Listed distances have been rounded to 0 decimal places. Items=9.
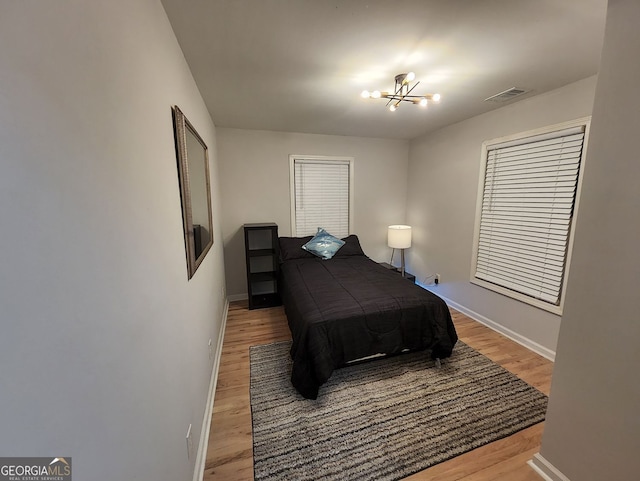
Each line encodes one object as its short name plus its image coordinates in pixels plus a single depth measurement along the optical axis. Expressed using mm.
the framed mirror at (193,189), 1414
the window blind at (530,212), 2285
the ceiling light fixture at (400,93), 1896
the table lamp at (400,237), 4004
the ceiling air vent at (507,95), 2289
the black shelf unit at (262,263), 3514
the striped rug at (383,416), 1519
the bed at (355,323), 1954
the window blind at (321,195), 3917
